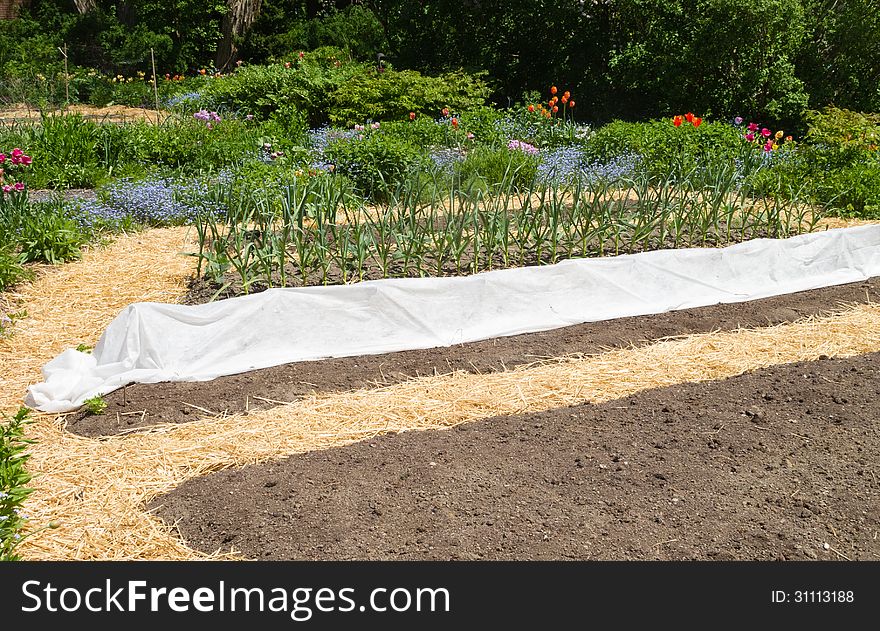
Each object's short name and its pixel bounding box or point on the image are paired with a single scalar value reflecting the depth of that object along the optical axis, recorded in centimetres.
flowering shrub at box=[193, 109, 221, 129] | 855
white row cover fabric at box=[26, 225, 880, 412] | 435
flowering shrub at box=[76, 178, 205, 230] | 707
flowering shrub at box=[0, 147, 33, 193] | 617
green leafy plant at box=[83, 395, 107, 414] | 396
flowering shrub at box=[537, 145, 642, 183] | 785
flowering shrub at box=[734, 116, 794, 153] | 839
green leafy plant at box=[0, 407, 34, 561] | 282
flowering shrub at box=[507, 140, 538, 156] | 827
